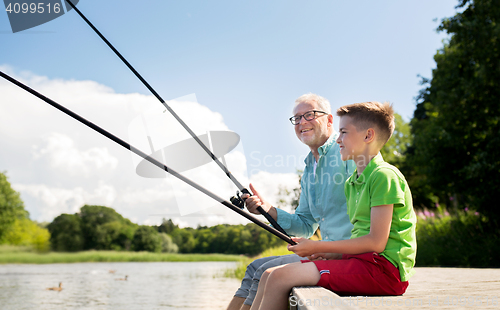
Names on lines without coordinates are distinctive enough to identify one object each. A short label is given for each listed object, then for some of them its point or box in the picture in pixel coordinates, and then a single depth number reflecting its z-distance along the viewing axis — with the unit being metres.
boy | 1.48
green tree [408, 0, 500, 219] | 8.50
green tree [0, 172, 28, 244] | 35.03
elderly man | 2.15
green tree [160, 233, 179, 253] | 42.94
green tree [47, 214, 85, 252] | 40.03
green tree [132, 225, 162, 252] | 42.73
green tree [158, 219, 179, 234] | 44.11
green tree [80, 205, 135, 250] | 41.97
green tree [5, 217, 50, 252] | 36.72
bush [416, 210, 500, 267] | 7.03
